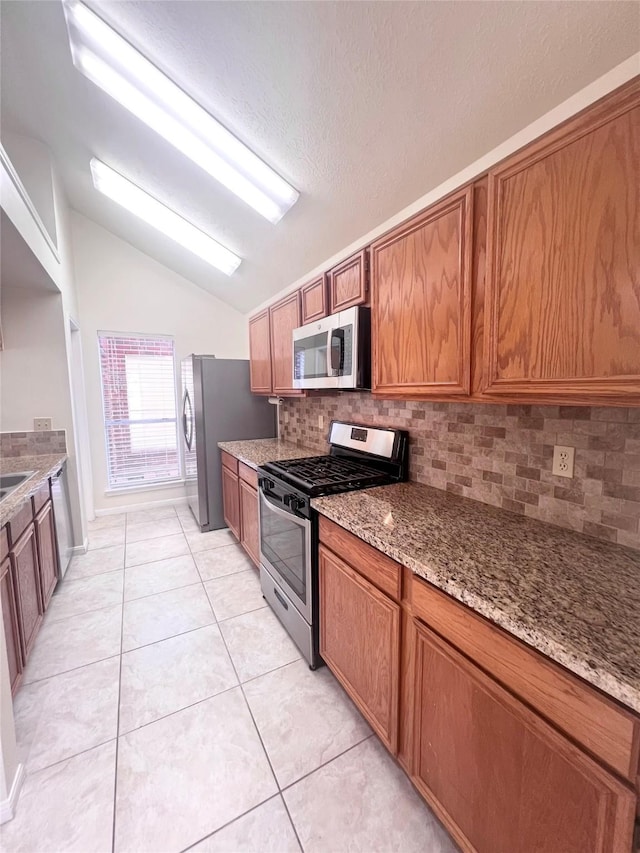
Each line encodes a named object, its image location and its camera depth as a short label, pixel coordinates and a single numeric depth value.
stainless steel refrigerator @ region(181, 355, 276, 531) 3.15
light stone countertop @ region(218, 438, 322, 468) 2.46
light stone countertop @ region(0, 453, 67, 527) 1.55
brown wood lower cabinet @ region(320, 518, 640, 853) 0.64
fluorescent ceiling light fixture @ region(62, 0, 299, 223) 1.51
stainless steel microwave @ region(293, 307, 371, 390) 1.73
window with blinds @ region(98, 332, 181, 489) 3.85
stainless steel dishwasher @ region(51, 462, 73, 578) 2.48
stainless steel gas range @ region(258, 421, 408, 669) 1.64
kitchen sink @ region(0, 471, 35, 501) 2.11
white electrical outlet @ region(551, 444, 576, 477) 1.19
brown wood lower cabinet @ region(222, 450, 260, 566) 2.48
